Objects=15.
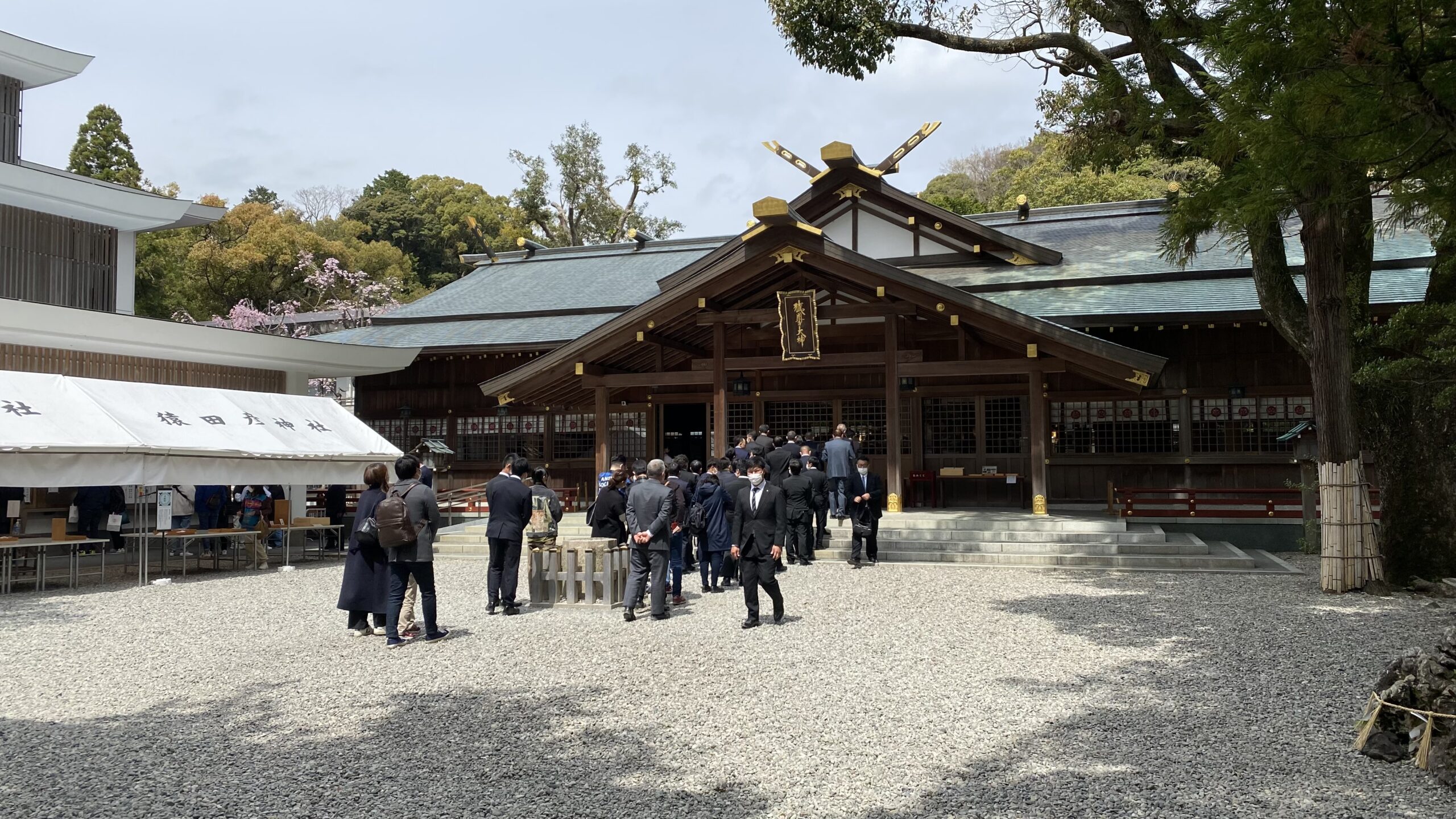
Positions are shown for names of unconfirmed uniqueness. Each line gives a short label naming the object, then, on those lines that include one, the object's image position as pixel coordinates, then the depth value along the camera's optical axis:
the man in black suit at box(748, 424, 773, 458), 12.89
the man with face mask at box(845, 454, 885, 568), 12.26
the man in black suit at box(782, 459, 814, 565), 12.18
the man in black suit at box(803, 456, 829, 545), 12.59
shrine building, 15.25
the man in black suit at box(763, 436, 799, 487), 12.88
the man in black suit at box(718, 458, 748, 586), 9.59
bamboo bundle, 9.98
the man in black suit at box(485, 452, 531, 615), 9.30
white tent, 11.38
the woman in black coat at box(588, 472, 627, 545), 10.33
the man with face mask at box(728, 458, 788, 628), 8.66
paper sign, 12.60
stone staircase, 12.48
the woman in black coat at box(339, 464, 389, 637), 8.52
